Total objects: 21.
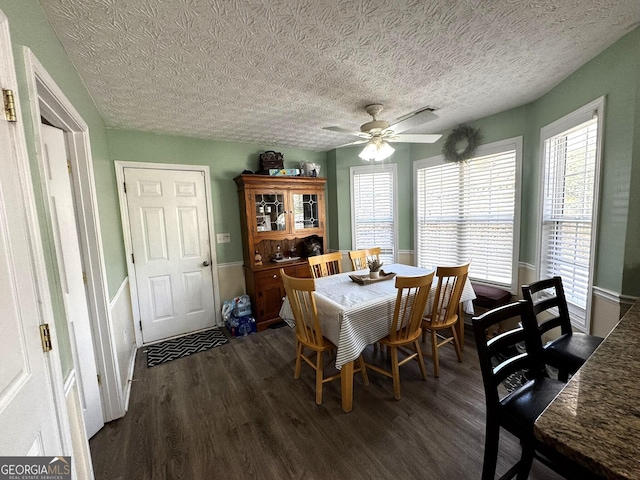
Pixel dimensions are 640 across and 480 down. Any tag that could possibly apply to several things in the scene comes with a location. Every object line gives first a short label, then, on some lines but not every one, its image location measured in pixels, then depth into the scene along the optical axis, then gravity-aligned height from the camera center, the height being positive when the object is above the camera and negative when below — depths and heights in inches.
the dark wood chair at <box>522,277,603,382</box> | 54.9 -31.5
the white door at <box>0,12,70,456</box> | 28.5 -11.6
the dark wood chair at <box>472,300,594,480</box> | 43.0 -33.1
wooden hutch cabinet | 132.1 -7.0
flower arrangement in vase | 99.7 -21.8
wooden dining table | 70.2 -30.1
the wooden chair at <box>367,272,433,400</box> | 73.0 -32.7
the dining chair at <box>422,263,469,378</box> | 83.9 -32.3
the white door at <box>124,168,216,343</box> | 118.0 -14.4
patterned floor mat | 109.8 -57.4
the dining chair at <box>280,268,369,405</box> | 73.2 -32.3
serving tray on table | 94.5 -24.7
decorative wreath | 121.8 +31.6
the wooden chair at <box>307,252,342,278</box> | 111.9 -23.8
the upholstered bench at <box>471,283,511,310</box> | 108.9 -38.4
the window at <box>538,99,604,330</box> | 79.4 +0.6
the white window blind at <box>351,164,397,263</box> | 155.1 +1.6
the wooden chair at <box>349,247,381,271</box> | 121.2 -20.9
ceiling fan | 83.0 +26.6
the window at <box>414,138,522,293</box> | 114.7 -2.2
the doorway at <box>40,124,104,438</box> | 59.4 -10.8
